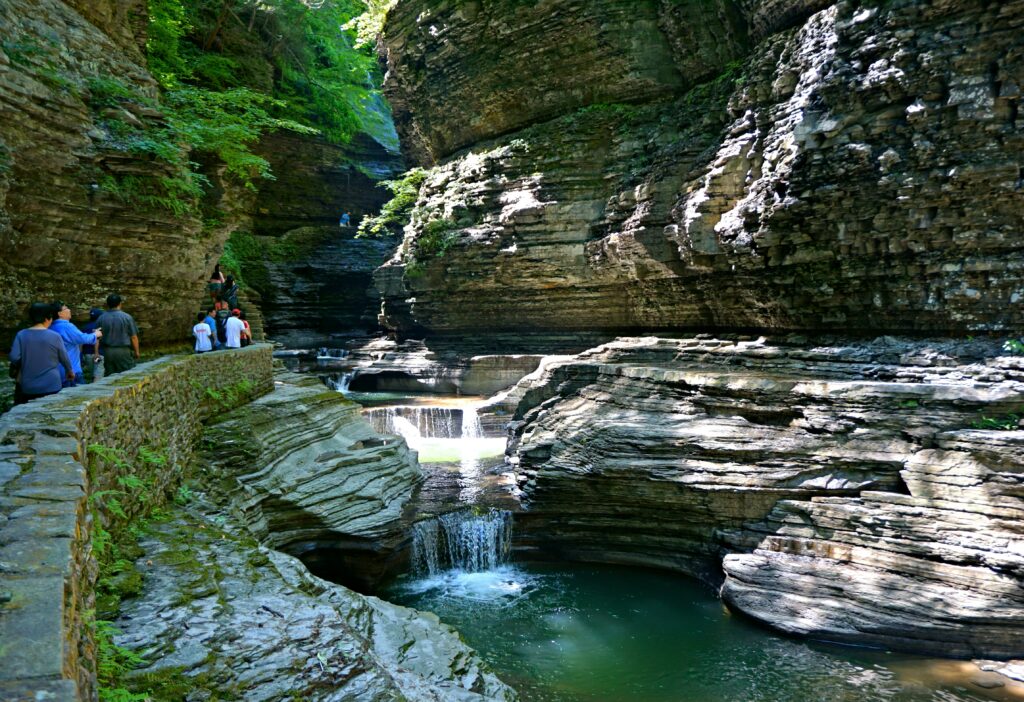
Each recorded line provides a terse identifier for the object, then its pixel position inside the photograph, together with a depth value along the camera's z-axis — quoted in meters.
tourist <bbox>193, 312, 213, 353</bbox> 11.86
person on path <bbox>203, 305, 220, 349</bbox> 12.63
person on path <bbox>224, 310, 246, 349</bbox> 12.88
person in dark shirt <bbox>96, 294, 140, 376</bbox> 8.67
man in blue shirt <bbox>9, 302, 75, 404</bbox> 6.77
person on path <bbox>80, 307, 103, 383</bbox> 9.09
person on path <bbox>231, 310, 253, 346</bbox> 14.20
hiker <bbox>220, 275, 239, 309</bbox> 16.36
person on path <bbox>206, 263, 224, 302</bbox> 17.73
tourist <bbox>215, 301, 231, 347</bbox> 13.84
